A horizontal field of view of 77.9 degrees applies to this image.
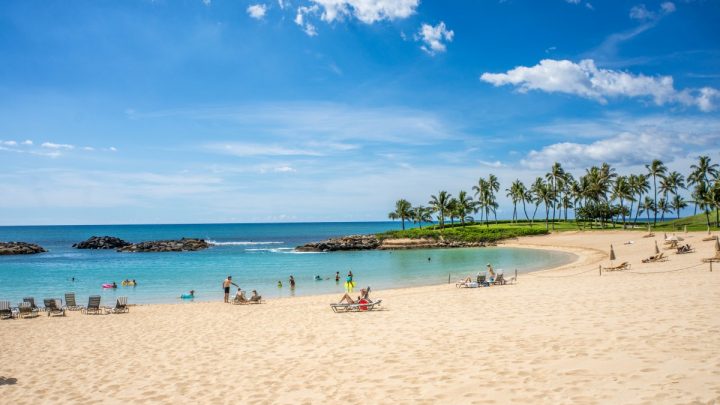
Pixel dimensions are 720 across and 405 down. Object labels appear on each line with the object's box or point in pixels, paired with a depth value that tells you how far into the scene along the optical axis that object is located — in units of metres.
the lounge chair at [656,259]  35.00
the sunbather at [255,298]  25.98
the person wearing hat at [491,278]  27.73
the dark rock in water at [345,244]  91.50
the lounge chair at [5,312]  22.83
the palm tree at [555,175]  98.00
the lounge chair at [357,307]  20.59
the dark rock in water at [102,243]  111.56
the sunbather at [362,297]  20.95
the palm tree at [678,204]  134.69
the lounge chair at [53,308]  23.56
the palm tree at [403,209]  113.75
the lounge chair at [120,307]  23.70
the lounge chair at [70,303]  25.11
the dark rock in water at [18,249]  94.18
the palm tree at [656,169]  91.19
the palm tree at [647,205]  132.55
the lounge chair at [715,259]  30.23
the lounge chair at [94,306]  23.56
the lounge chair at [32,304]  24.20
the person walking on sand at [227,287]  26.44
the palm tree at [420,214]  114.75
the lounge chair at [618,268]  31.17
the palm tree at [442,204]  107.39
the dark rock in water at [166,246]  98.89
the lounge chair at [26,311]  23.31
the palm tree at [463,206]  108.25
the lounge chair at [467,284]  27.00
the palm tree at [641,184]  99.50
